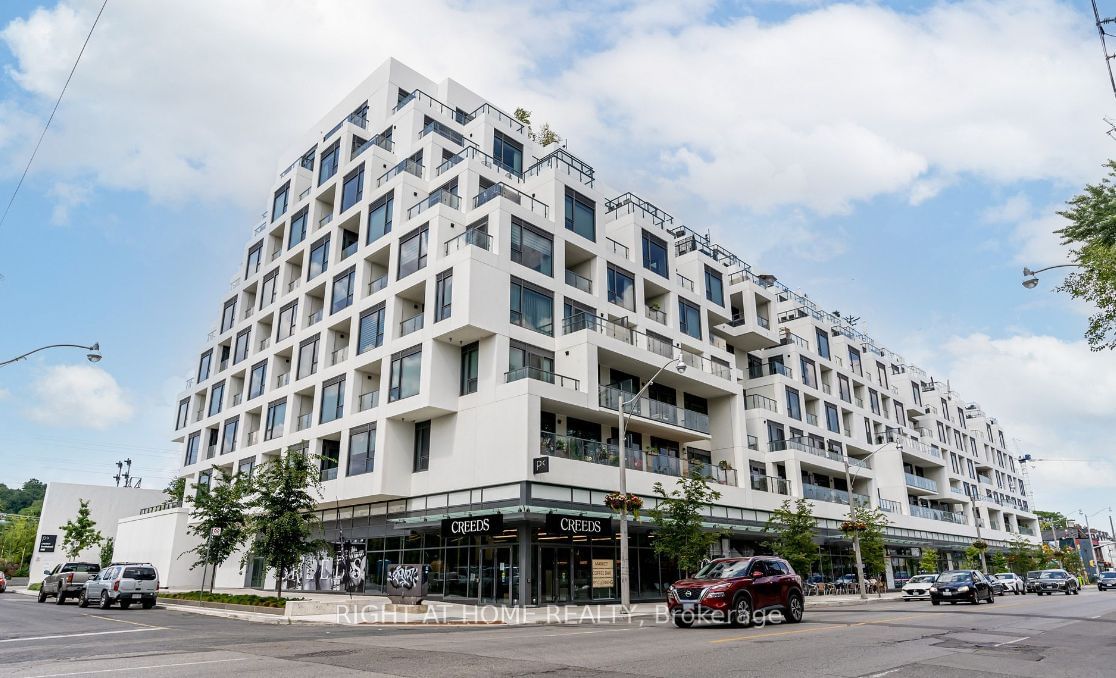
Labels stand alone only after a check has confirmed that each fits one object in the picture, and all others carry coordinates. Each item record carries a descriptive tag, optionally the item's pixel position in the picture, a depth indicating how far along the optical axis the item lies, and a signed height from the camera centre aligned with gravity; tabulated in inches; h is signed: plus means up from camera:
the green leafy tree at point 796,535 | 1477.6 +31.7
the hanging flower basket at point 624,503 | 1040.2 +70.6
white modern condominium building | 1218.0 +396.0
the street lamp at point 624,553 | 1008.2 -2.5
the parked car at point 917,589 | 1510.8 -81.8
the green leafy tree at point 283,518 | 1088.8 +53.7
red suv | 709.9 -42.7
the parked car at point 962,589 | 1225.4 -66.5
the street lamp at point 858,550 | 1513.3 +0.5
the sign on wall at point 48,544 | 2433.6 +38.3
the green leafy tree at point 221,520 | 1229.1 +58.6
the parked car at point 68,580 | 1318.9 -44.9
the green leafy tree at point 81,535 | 2240.4 +63.3
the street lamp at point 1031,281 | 671.1 +246.1
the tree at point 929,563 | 2193.7 -39.5
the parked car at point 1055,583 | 1771.7 -82.4
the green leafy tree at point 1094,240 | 585.0 +255.0
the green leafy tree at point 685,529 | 1165.7 +35.8
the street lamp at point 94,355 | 933.2 +256.2
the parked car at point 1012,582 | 1836.9 -84.0
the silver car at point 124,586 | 1144.2 -49.7
